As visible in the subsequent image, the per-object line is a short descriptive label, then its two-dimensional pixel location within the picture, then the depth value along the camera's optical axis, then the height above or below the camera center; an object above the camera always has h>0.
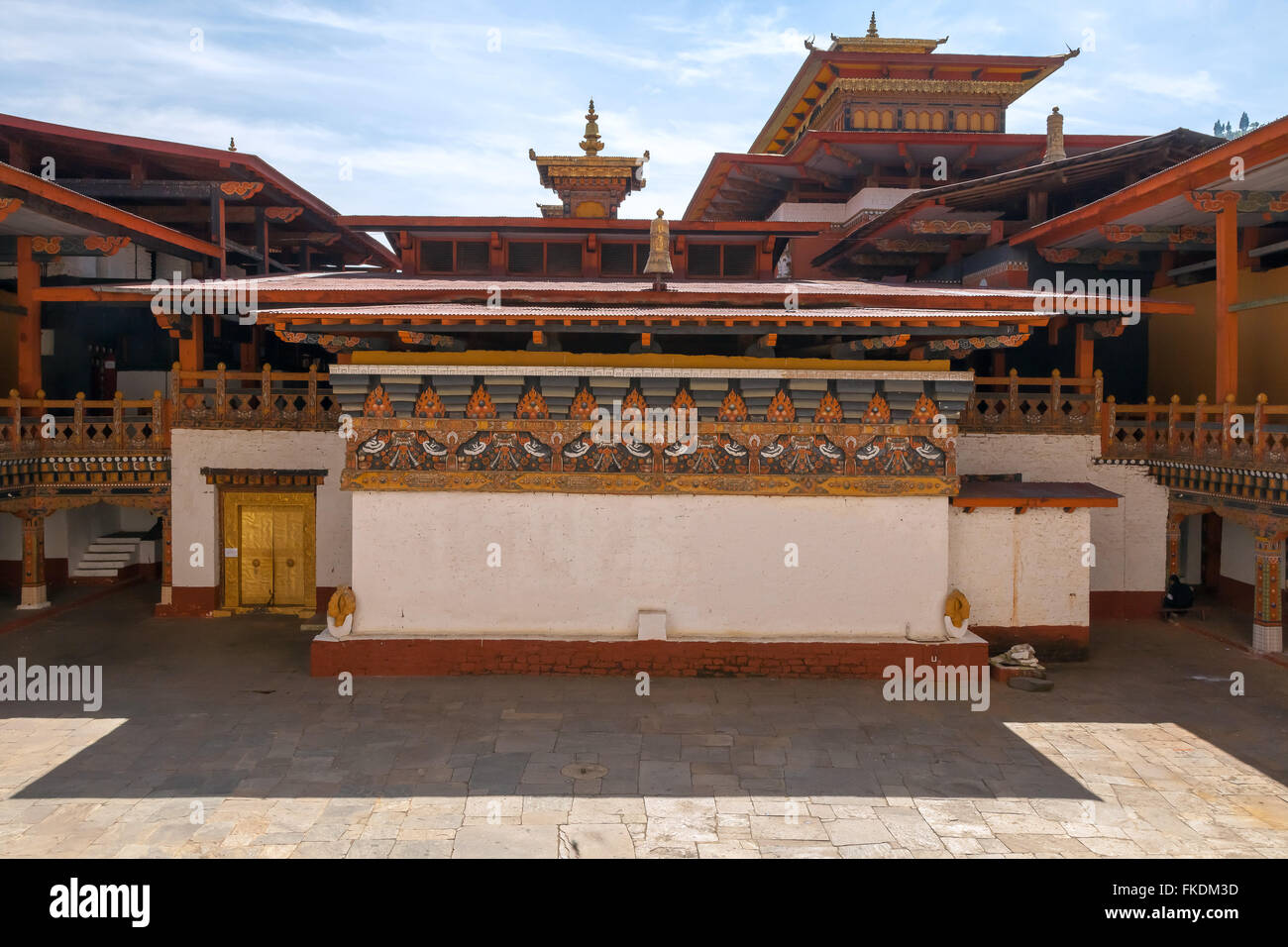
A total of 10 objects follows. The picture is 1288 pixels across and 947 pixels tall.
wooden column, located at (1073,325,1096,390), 14.34 +1.38
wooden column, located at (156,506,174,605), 13.88 -2.06
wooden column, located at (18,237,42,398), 14.45 +1.52
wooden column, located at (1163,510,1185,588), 13.79 -1.64
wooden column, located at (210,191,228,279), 17.09 +4.06
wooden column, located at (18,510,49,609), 14.28 -1.99
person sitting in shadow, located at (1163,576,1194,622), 13.67 -2.47
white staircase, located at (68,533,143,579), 16.23 -2.23
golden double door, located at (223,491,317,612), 13.79 -1.78
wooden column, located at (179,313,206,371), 14.27 +1.38
